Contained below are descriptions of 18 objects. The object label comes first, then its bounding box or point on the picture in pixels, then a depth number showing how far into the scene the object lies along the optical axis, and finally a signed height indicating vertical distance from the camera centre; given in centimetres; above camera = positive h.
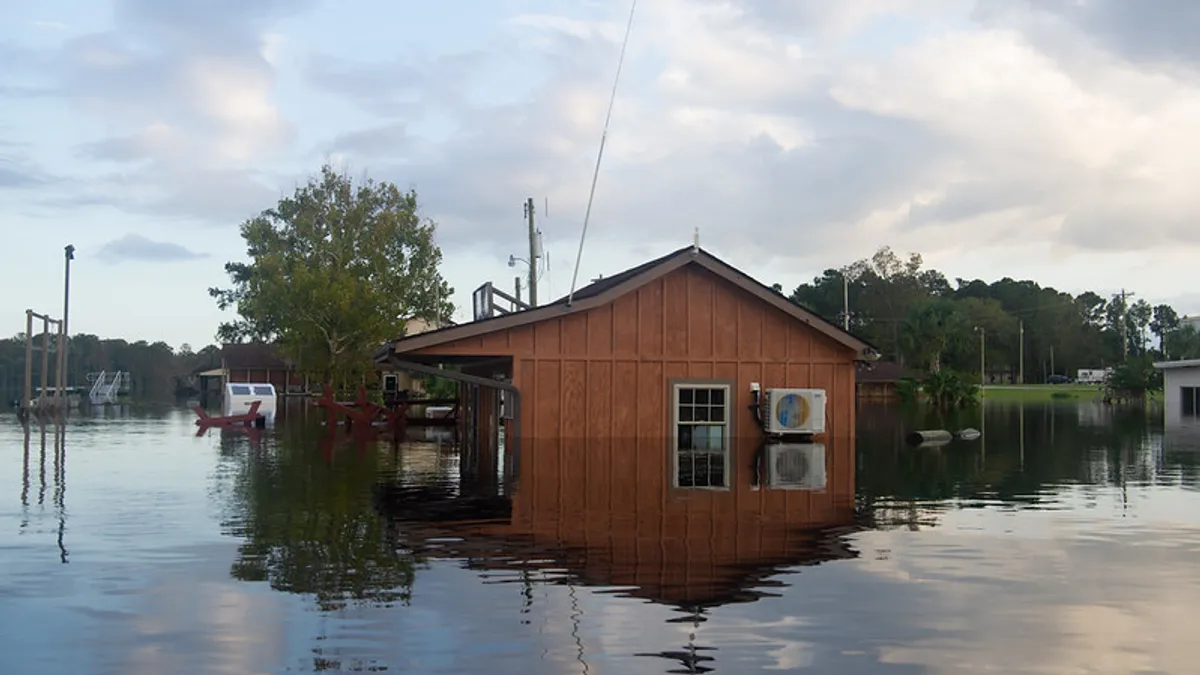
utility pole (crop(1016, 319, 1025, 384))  11562 +363
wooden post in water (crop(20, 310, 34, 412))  4228 +131
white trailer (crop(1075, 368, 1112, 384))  12639 +181
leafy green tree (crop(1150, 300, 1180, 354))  14350 +951
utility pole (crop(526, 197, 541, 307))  4403 +531
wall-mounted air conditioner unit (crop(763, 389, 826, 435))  2688 -47
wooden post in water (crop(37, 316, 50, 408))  4344 +168
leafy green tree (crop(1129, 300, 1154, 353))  14062 +931
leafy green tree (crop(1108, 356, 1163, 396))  6988 +96
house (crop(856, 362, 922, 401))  8672 +82
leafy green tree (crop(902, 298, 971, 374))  7969 +453
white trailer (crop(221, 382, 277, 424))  4044 -27
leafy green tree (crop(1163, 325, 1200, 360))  8406 +367
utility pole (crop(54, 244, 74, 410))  4703 +272
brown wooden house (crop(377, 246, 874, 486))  2581 +89
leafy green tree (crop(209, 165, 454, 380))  5459 +602
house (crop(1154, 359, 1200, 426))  5341 +26
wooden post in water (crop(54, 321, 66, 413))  4538 +18
